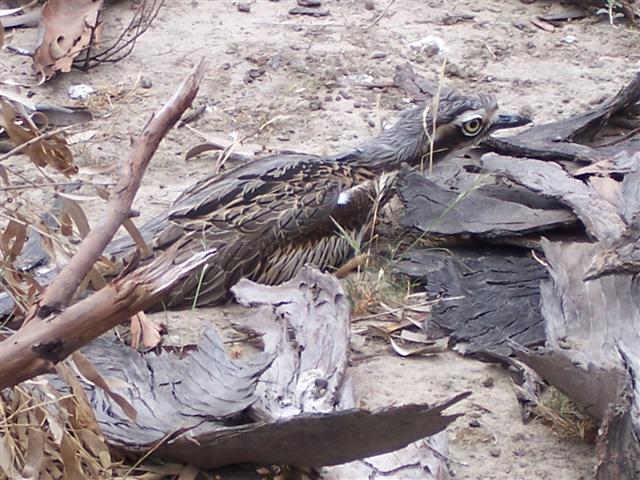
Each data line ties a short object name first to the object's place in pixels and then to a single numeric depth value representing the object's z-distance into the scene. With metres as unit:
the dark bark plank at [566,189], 4.44
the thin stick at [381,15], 7.14
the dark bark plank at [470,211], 4.80
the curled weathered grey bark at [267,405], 3.17
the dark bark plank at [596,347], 3.18
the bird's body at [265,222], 4.65
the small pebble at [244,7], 7.30
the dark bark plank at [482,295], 4.23
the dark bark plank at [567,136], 5.32
